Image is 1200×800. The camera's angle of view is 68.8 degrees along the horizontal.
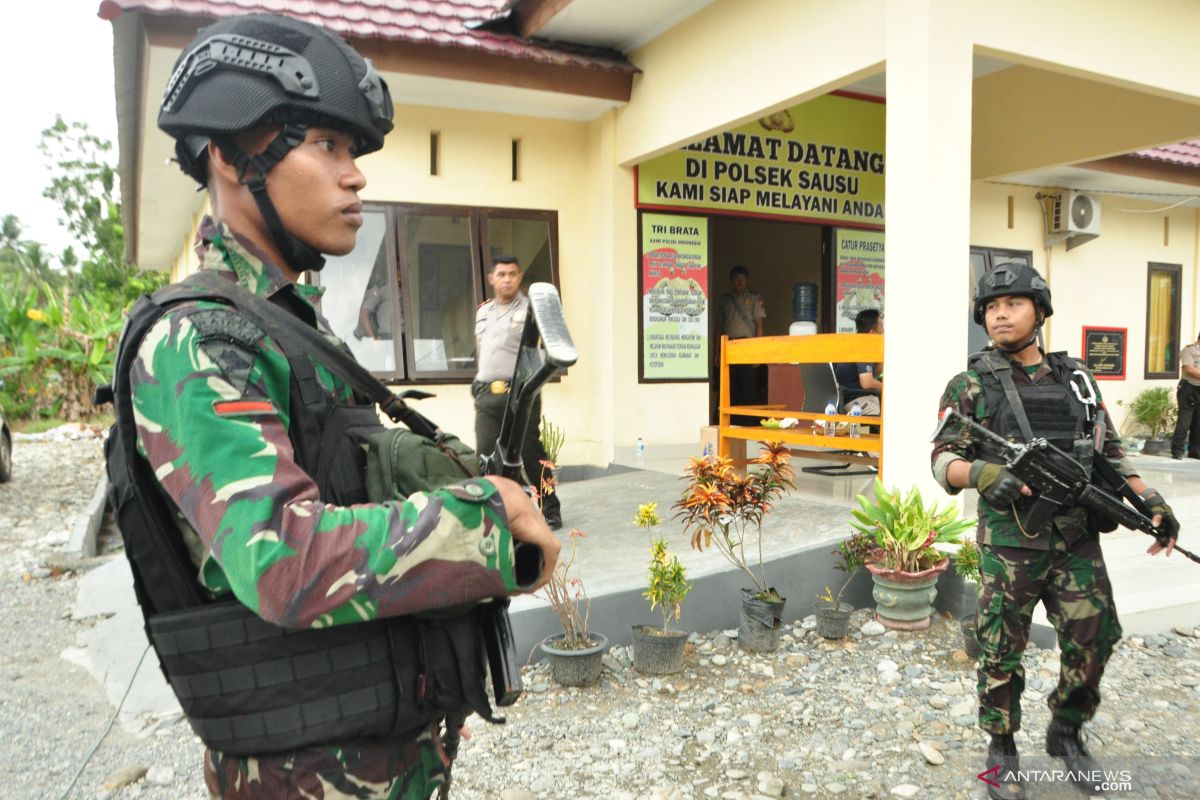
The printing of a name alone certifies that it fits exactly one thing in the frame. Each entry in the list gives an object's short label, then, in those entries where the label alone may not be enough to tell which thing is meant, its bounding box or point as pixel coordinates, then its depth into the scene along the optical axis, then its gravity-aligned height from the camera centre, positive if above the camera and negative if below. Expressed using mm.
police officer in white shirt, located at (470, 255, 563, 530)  5352 -79
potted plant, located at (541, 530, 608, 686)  3795 -1331
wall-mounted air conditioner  9992 +1441
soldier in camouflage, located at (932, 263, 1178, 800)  2871 -649
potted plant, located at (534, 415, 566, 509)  6957 -783
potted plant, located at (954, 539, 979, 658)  4324 -1103
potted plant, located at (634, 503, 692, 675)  3922 -1238
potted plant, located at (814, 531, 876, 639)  4305 -1323
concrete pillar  4605 +700
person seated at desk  6594 -356
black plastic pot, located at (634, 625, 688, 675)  3910 -1381
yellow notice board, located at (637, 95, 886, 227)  7980 +1664
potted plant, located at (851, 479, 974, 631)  4293 -1087
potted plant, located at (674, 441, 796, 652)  4176 -800
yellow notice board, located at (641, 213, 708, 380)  7828 +409
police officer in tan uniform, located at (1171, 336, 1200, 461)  9297 -727
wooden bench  5328 -334
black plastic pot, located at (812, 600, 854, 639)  4293 -1375
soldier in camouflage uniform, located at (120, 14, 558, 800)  958 -89
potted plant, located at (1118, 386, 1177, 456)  10500 -867
